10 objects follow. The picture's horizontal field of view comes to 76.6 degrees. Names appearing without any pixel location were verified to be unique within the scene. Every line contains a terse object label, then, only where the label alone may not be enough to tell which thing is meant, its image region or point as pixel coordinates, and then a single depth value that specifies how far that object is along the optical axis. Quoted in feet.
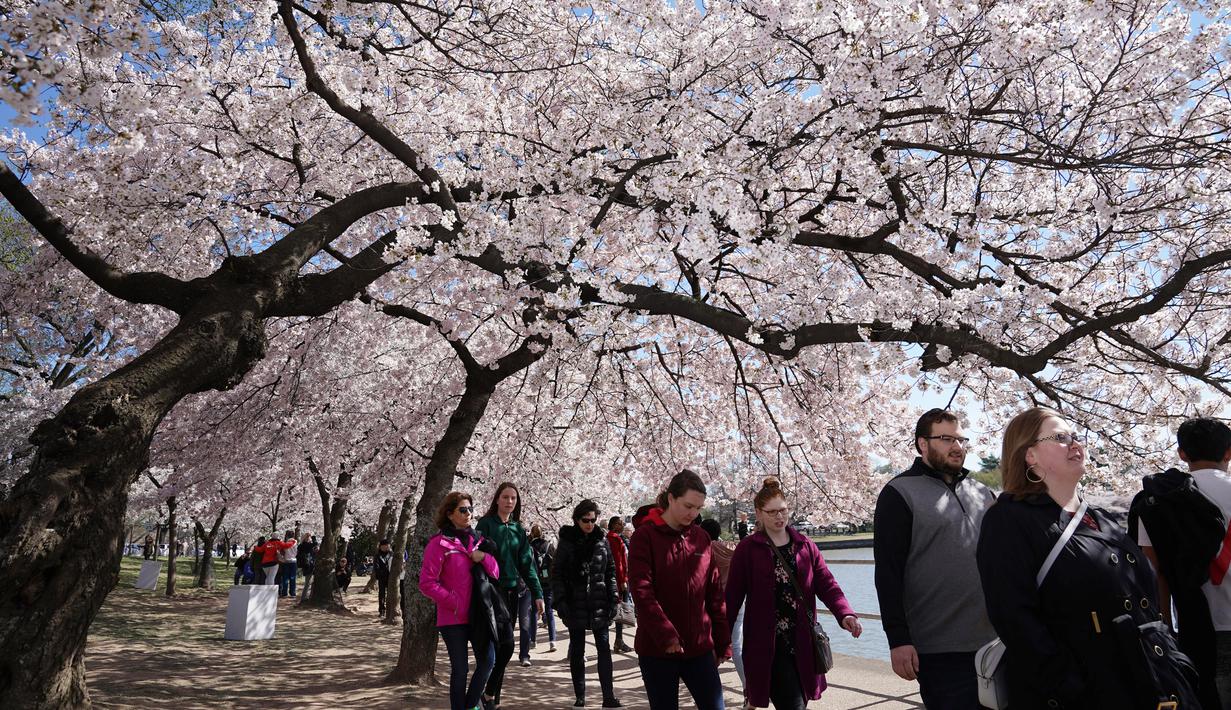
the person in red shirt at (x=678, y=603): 13.66
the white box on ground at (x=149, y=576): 82.69
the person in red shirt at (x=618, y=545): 31.04
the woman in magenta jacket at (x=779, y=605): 13.89
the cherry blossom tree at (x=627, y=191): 17.17
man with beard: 10.36
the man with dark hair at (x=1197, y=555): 10.55
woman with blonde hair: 7.49
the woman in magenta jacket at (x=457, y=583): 18.49
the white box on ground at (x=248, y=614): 39.60
